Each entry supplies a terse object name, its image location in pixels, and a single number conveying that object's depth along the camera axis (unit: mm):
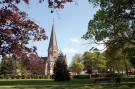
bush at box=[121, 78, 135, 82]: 16867
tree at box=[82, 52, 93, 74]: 38279
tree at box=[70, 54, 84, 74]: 43628
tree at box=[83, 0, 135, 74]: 11677
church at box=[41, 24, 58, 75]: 57320
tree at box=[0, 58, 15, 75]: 33661
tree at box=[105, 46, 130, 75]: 24669
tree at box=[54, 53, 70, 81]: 21077
